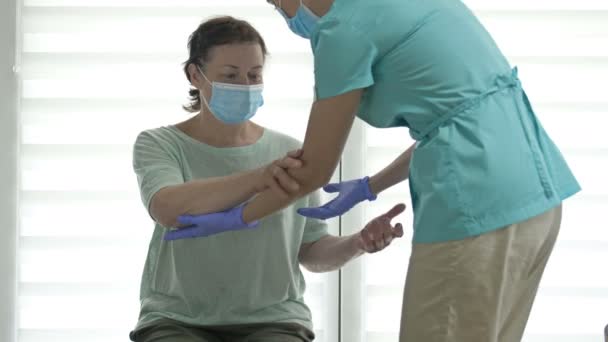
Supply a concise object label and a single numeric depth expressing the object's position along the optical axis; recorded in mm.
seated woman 3418
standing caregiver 2913
